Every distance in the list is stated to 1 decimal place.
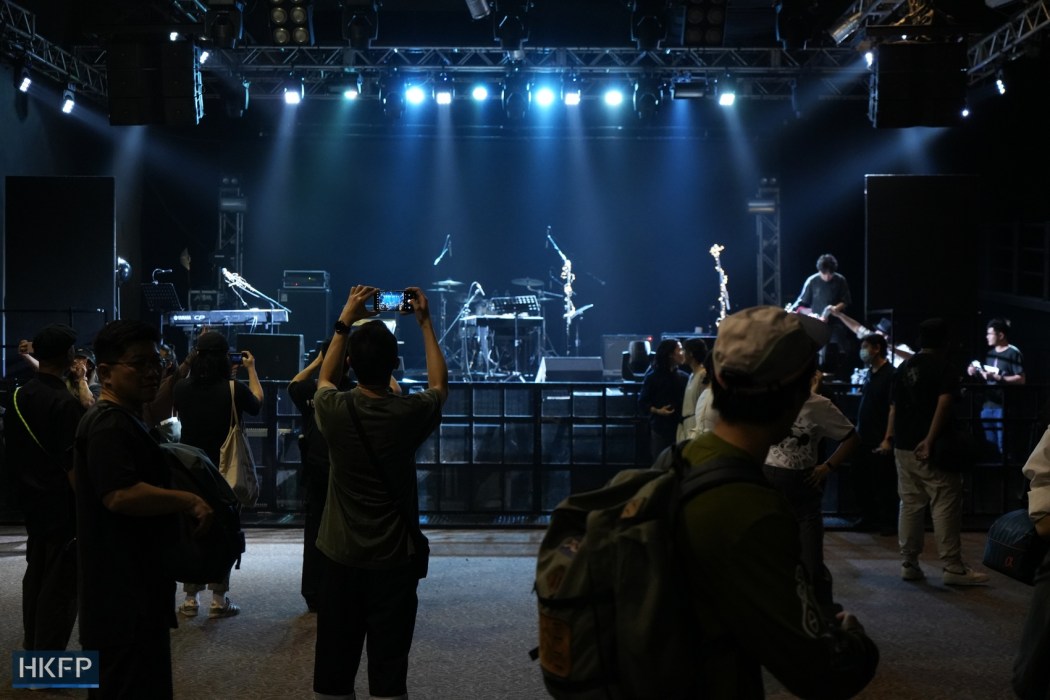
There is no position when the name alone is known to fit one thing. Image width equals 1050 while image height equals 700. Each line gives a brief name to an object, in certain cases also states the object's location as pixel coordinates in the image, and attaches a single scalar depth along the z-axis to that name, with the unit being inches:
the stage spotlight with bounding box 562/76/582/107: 542.3
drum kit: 573.9
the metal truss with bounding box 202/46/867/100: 533.3
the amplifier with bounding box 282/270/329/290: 666.2
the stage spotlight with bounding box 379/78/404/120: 553.0
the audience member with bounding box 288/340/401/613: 207.2
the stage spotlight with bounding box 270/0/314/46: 424.2
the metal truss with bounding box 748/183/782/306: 671.1
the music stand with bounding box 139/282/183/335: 581.0
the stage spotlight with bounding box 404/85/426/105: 561.9
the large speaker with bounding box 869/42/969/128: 376.2
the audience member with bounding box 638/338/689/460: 319.0
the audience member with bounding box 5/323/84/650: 178.1
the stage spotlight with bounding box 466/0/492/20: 439.5
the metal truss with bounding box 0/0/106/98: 443.5
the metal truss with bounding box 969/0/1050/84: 430.6
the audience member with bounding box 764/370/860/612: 201.2
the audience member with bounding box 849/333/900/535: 315.3
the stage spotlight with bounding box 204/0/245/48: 401.1
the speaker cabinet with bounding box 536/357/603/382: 527.8
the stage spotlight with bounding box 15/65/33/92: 473.7
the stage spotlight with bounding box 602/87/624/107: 562.6
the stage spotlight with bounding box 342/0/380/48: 443.5
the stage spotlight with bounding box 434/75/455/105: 557.9
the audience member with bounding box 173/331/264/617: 220.2
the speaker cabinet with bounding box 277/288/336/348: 659.4
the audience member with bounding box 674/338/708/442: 271.1
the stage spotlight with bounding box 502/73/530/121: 543.2
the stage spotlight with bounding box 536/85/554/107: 569.5
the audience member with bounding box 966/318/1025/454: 418.3
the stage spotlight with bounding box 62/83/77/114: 510.6
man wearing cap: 63.1
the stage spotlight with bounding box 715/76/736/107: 544.7
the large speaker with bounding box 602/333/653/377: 607.2
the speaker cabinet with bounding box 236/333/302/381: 466.9
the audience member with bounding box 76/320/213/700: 109.7
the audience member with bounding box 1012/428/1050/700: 101.0
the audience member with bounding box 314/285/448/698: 131.4
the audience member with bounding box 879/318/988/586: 260.5
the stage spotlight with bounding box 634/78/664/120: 541.0
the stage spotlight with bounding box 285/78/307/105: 558.3
